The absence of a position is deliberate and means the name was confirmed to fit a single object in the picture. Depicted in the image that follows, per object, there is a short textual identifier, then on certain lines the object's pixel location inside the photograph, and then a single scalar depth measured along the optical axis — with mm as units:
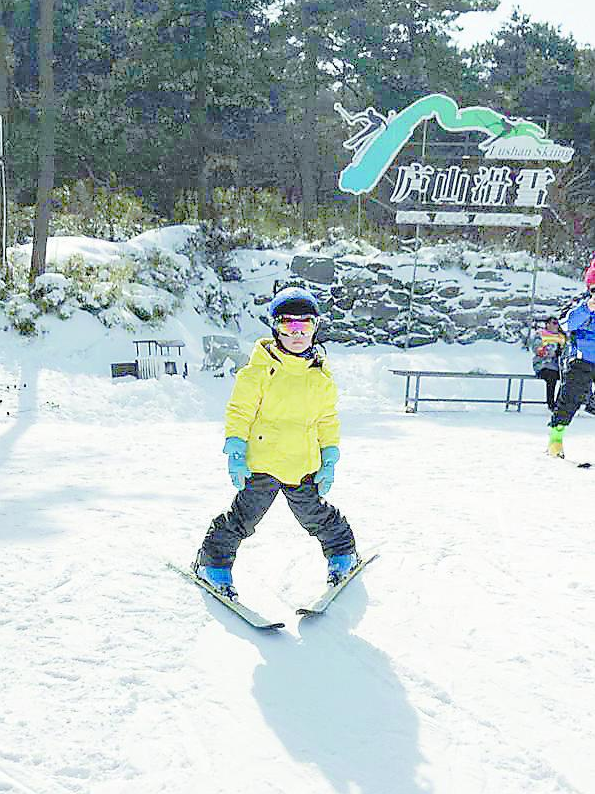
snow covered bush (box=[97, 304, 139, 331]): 11266
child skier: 3312
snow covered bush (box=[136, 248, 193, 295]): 12755
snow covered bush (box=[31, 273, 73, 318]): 10984
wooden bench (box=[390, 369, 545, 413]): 10008
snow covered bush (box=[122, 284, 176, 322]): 11750
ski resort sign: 13672
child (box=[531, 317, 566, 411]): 9984
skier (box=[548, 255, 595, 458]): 6695
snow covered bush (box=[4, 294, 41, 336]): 10625
